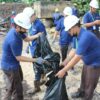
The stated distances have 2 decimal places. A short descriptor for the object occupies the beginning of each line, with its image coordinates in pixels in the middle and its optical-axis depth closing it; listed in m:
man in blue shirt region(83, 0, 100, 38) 4.86
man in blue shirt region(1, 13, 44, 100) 3.36
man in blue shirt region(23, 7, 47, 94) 4.20
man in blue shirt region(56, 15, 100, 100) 3.25
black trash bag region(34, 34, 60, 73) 3.56
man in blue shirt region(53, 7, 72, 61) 4.86
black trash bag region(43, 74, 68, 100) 3.47
